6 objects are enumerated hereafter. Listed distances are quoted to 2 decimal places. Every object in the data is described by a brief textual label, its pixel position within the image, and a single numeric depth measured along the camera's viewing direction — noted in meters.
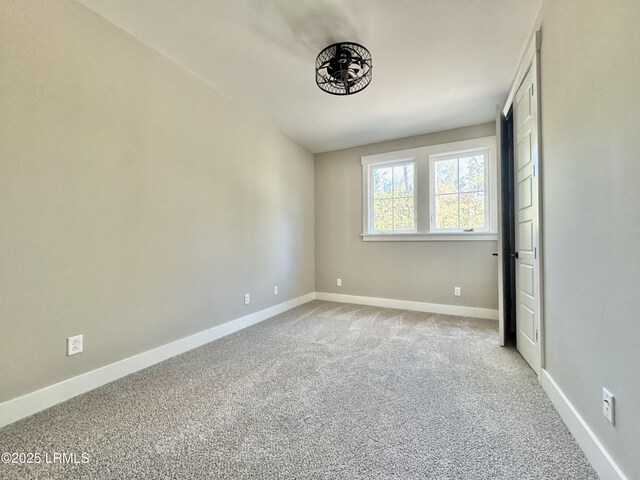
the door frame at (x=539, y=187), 1.86
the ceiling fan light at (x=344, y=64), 2.11
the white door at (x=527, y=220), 1.96
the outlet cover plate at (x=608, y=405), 1.07
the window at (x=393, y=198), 4.10
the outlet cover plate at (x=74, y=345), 1.77
